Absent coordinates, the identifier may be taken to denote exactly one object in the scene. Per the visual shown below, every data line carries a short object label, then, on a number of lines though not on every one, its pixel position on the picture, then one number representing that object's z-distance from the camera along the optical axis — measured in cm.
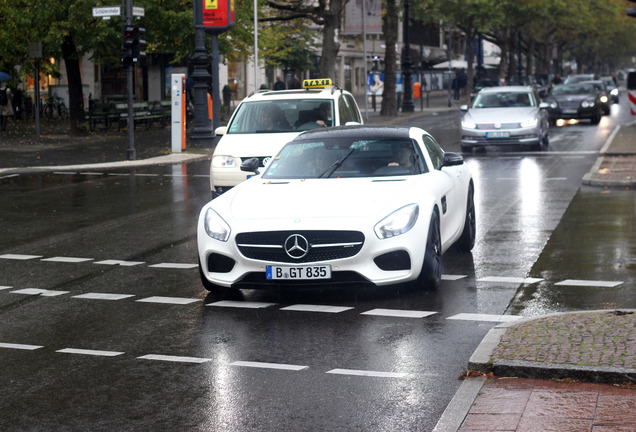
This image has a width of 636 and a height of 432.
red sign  3186
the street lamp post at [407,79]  5688
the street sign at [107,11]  2639
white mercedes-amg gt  881
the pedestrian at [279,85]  5169
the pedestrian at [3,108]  3788
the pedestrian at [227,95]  5504
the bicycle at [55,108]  4869
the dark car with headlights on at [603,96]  4742
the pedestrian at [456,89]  7594
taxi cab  1648
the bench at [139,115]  3994
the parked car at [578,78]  5767
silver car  2709
